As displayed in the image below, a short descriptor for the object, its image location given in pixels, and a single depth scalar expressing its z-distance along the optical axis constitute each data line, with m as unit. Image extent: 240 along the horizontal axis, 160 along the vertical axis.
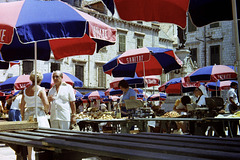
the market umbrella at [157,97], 28.33
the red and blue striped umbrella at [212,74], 10.71
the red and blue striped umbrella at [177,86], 12.82
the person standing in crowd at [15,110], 10.02
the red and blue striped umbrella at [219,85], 17.39
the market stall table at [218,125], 6.63
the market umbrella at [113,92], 20.98
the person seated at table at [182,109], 9.48
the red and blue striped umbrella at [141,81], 13.26
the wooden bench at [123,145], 1.85
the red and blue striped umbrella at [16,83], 12.98
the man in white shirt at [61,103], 5.82
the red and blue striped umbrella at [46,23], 4.34
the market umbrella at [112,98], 29.06
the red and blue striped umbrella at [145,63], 8.75
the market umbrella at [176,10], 4.37
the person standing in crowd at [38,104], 5.37
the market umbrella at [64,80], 12.54
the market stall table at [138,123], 6.71
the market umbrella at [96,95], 24.49
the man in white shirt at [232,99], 10.49
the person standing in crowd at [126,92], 7.84
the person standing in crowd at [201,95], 8.36
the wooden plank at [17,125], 3.88
